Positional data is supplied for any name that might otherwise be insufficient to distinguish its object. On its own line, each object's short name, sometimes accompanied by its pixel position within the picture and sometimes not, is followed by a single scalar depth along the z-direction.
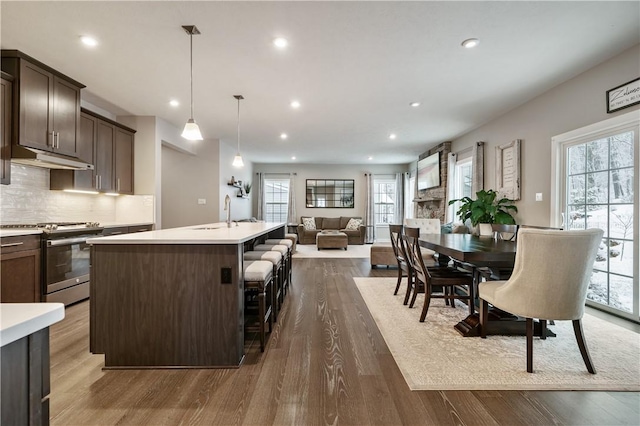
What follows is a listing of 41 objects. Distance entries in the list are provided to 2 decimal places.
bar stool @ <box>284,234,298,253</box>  6.77
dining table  2.26
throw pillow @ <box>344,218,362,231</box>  9.29
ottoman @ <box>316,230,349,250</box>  7.80
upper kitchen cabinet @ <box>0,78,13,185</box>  2.81
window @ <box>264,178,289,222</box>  10.10
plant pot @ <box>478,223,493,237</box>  3.79
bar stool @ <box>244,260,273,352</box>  2.20
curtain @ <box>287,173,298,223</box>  9.89
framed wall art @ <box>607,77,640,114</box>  2.77
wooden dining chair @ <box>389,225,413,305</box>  3.28
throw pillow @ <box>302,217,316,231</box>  9.19
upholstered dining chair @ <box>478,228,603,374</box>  1.82
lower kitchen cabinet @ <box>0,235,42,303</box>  2.59
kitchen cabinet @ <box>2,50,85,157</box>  2.90
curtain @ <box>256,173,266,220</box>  9.90
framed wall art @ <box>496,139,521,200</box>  4.38
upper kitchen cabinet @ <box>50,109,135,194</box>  3.72
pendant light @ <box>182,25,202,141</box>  2.77
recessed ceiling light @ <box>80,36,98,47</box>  2.69
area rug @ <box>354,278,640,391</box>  1.80
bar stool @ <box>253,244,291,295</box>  3.36
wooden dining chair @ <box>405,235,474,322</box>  2.73
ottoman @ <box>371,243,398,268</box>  5.33
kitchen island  1.95
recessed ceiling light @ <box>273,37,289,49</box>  2.68
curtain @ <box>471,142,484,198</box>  5.39
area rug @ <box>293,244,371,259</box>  6.82
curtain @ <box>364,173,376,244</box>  9.88
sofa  8.98
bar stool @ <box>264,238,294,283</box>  3.86
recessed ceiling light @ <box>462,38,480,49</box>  2.68
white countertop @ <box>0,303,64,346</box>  0.51
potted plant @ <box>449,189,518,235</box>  4.41
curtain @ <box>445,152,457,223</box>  6.55
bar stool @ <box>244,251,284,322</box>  2.74
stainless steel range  2.96
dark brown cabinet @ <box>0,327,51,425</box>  0.52
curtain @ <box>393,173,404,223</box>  9.99
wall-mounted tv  7.07
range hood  2.94
